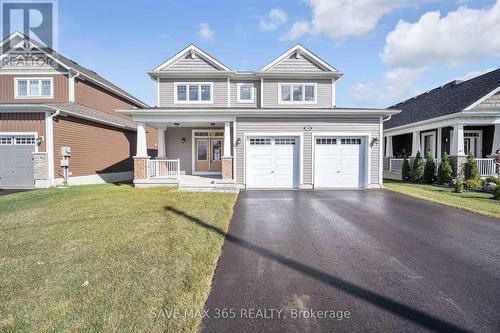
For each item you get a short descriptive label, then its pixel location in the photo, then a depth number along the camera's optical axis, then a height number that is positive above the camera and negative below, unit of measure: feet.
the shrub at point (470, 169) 40.91 -1.58
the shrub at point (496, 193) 30.76 -4.15
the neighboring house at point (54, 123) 40.01 +6.55
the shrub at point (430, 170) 46.50 -1.99
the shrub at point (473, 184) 38.65 -3.79
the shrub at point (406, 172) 51.32 -2.62
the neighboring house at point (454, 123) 43.65 +7.03
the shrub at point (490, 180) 37.20 -3.07
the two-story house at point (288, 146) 38.70 +2.08
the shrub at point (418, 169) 48.78 -1.89
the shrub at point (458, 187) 35.58 -3.92
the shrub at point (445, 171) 43.45 -2.04
